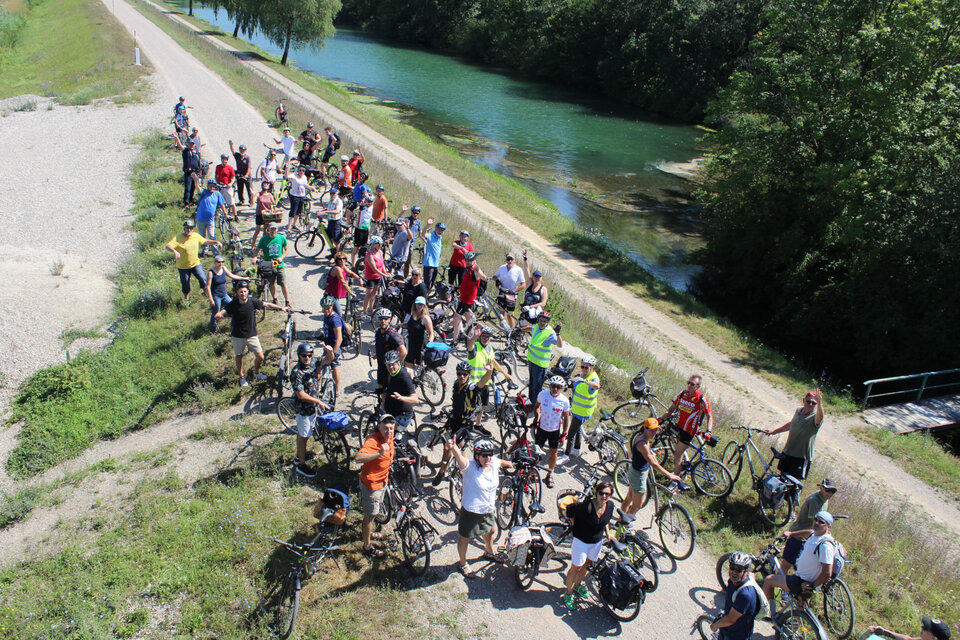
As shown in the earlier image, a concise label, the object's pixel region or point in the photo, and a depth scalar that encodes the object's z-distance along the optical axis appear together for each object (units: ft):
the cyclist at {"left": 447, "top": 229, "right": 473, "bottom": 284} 46.80
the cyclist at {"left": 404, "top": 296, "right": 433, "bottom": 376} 34.83
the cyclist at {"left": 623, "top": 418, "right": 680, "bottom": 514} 28.09
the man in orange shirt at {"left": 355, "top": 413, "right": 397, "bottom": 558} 25.90
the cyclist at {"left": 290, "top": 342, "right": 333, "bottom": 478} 31.01
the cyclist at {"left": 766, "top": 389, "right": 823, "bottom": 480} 31.99
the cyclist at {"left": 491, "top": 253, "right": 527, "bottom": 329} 45.83
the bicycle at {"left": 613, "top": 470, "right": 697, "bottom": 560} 28.71
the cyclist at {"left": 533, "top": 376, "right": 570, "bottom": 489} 30.71
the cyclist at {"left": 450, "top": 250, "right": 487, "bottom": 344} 42.73
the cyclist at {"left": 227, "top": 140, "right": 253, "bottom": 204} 63.98
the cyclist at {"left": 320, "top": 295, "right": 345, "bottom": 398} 35.71
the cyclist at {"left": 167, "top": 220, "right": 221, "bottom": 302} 45.44
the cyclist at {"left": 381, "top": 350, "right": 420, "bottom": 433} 29.58
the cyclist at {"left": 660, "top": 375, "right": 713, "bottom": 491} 33.19
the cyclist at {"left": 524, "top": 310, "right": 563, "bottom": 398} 36.27
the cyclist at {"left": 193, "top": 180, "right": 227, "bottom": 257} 51.93
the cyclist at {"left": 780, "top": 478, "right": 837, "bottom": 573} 26.66
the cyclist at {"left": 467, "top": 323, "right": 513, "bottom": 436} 31.30
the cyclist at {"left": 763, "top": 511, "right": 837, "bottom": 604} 24.70
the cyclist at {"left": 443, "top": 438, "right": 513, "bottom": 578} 25.16
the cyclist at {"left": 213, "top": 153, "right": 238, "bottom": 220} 60.44
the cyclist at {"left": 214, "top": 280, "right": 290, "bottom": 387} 36.24
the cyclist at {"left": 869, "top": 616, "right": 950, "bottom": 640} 21.13
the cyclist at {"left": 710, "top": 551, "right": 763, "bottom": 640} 22.04
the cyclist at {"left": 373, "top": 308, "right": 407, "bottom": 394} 32.17
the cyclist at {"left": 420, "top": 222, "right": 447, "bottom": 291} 46.06
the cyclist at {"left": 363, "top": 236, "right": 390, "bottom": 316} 42.80
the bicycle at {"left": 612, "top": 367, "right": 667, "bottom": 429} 38.73
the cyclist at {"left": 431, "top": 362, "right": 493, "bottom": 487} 30.17
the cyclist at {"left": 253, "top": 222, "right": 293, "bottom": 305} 43.45
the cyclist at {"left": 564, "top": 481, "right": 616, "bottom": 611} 24.31
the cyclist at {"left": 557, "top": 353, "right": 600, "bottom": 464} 32.65
